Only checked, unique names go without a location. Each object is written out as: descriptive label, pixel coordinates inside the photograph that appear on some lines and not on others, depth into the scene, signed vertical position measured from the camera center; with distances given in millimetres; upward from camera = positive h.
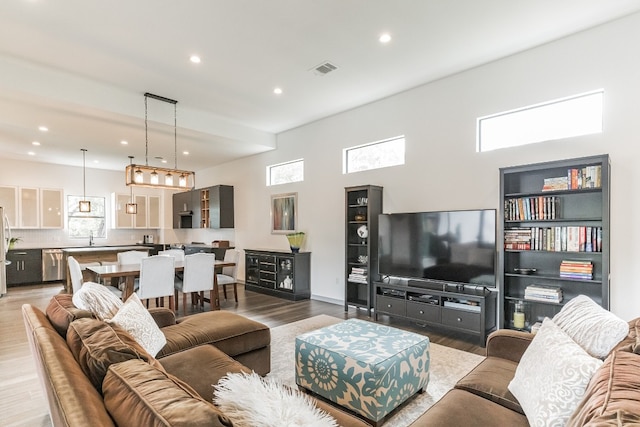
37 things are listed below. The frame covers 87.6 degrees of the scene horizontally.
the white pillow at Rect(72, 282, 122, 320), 2191 -603
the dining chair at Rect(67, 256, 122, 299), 4531 -857
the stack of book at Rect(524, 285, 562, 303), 3369 -844
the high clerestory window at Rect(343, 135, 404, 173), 5105 +923
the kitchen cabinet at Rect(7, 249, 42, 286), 7641 -1241
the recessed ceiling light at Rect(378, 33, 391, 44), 3477 +1840
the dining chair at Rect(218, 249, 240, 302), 5690 -1104
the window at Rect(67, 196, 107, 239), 8945 -183
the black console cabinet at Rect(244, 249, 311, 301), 6094 -1177
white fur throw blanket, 958 -590
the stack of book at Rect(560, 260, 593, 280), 3258 -582
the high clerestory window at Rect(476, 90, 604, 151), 3502 +1019
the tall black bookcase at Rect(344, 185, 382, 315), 5035 -491
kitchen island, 7139 -924
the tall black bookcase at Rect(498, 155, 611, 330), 3219 -257
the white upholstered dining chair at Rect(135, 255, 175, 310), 4434 -871
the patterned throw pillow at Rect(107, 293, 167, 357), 2070 -717
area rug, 2430 -1471
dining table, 4383 -809
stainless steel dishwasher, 8031 -1259
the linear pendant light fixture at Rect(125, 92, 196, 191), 4566 +552
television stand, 3840 -1170
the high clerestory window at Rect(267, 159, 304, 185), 6672 +841
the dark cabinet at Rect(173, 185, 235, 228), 8211 +131
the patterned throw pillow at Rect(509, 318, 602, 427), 1286 -710
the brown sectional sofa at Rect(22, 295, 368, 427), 924 -574
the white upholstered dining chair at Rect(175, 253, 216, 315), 4863 -914
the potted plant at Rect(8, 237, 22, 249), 7598 -648
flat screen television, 3881 -437
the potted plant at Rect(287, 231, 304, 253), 6293 -503
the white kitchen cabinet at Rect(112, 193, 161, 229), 9508 +17
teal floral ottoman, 2209 -1096
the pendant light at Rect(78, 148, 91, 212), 7512 +594
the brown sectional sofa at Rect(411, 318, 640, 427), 927 -917
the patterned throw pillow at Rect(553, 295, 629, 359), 1532 -578
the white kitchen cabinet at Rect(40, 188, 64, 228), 8430 +138
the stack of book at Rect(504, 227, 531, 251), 3625 -298
